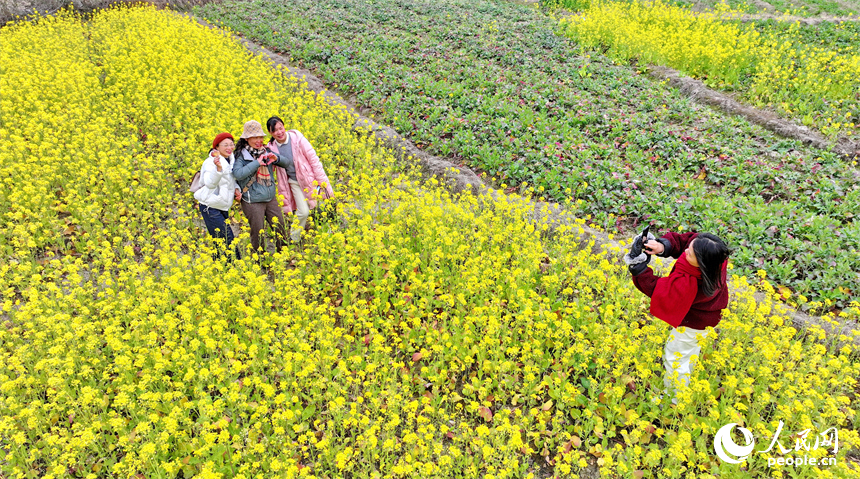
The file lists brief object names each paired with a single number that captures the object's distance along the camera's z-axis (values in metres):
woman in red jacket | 3.53
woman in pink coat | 6.05
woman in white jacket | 5.39
